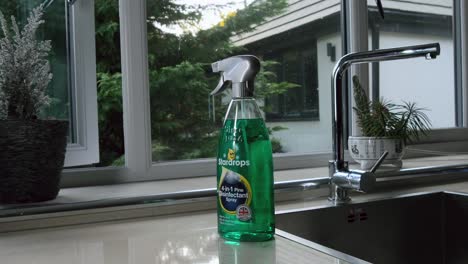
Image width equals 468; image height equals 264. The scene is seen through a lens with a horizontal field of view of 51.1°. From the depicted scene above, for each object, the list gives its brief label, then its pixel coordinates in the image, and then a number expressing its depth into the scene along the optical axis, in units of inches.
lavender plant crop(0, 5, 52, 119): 39.5
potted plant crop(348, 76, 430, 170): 57.3
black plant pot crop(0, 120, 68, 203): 38.4
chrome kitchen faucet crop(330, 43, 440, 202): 41.3
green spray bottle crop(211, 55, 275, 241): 31.0
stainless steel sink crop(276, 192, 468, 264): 44.3
